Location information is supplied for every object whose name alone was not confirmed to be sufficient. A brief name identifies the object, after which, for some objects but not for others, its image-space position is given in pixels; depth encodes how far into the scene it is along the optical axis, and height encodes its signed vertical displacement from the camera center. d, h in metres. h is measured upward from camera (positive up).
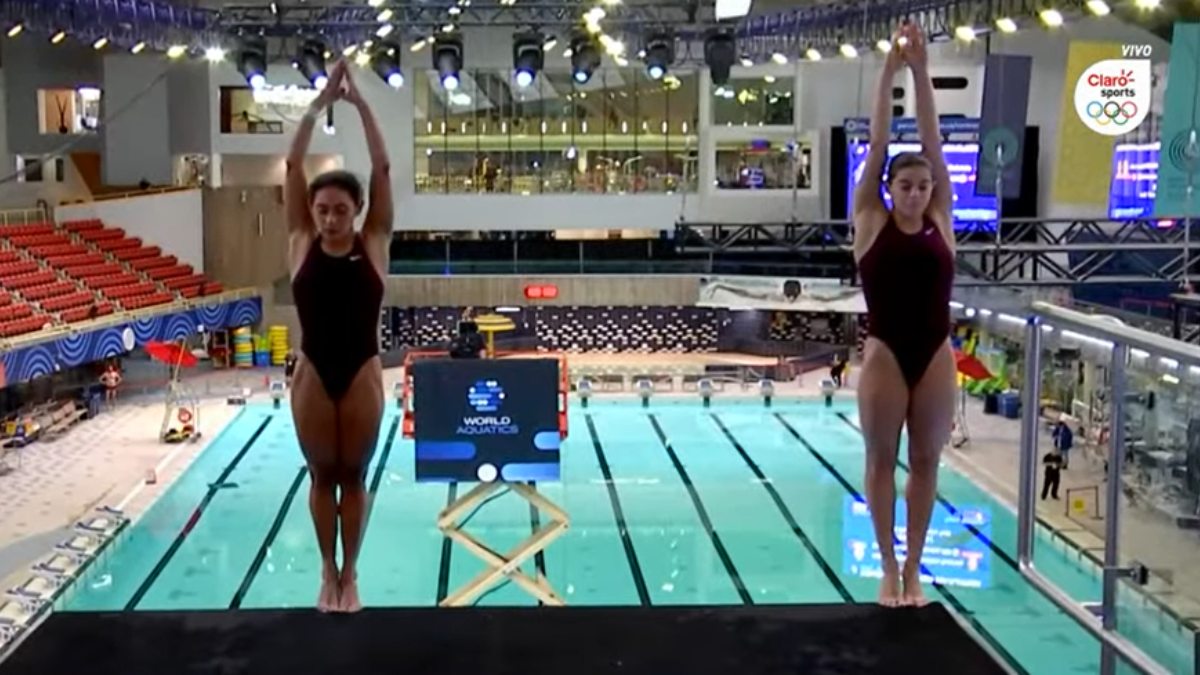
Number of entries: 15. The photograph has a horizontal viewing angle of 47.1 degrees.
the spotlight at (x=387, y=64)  16.55 +1.66
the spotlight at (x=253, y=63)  17.09 +1.69
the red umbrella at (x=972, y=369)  19.09 -2.25
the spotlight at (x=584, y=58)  18.12 +1.90
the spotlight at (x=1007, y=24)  15.02 +2.00
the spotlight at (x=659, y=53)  18.94 +2.06
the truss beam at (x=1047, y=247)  15.49 -0.54
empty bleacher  20.18 -1.28
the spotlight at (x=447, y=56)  16.30 +1.72
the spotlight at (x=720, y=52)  17.47 +1.93
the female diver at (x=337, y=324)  4.49 -0.41
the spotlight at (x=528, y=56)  17.59 +1.87
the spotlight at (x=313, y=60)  17.08 +1.74
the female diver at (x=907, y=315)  4.56 -0.37
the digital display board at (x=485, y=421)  10.66 -1.71
